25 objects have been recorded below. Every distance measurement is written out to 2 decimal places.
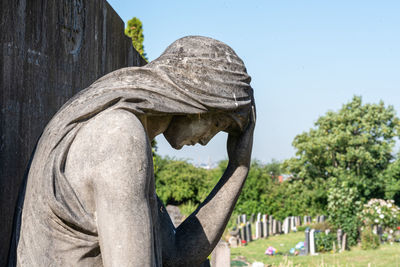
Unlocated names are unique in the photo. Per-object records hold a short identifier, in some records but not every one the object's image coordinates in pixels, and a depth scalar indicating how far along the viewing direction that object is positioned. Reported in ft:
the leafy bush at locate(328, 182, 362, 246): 56.13
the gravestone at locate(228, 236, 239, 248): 59.52
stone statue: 5.12
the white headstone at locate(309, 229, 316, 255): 51.62
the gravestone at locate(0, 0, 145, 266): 7.77
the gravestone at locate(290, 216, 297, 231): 83.09
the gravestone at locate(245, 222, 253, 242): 64.01
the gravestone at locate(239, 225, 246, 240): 62.80
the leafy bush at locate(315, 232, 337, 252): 53.52
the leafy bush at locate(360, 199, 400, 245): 59.48
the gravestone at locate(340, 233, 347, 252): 53.57
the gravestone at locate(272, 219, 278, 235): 75.83
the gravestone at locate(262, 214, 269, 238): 71.76
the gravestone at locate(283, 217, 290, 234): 79.93
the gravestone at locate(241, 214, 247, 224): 84.83
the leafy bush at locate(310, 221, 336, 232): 66.74
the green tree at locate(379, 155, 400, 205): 104.37
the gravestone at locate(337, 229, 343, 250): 53.75
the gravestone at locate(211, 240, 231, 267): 23.13
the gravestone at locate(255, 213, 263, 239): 69.82
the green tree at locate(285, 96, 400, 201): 107.65
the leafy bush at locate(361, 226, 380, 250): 53.78
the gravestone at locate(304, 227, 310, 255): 51.80
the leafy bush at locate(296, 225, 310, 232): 81.88
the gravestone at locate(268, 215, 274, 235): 75.51
